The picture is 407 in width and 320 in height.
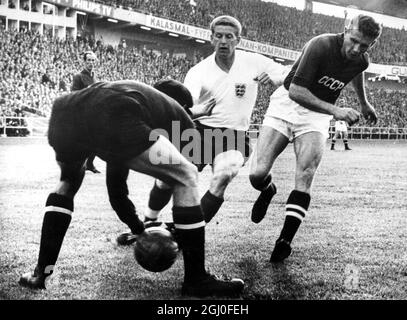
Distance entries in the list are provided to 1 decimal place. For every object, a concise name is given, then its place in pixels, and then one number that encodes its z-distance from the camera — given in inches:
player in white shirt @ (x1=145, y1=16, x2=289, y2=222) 179.8
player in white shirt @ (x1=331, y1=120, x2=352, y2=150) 668.1
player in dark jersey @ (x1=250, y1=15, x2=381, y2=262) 148.3
